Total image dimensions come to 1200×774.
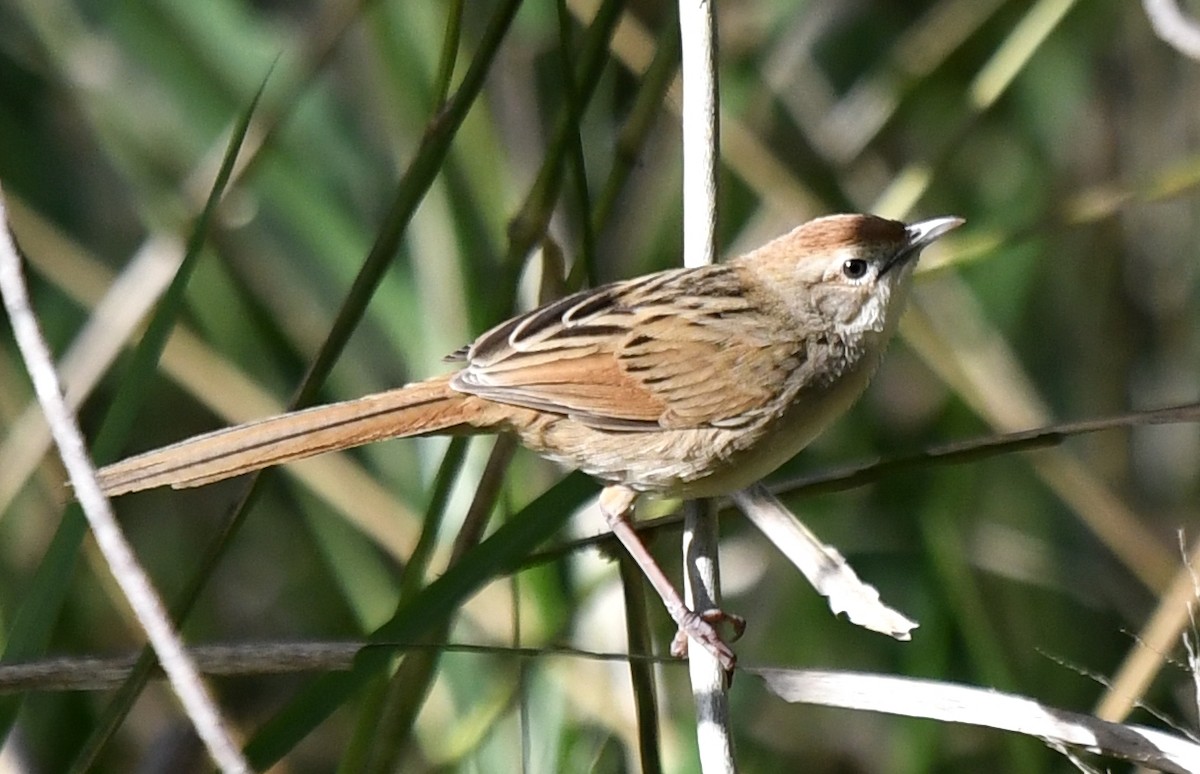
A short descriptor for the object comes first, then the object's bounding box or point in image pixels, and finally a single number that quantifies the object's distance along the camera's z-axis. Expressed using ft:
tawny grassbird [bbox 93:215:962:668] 17.11
